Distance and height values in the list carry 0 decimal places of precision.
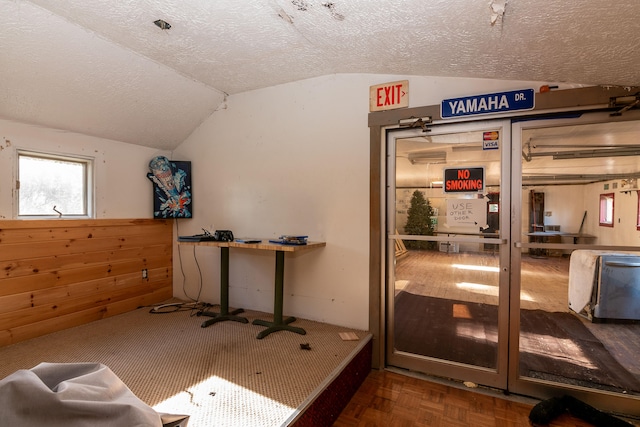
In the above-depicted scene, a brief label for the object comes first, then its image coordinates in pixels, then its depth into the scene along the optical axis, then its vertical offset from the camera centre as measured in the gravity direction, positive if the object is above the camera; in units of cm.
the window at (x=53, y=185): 284 +22
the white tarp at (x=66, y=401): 88 -57
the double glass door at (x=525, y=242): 223 -24
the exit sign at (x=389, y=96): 269 +99
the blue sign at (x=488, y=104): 230 +81
